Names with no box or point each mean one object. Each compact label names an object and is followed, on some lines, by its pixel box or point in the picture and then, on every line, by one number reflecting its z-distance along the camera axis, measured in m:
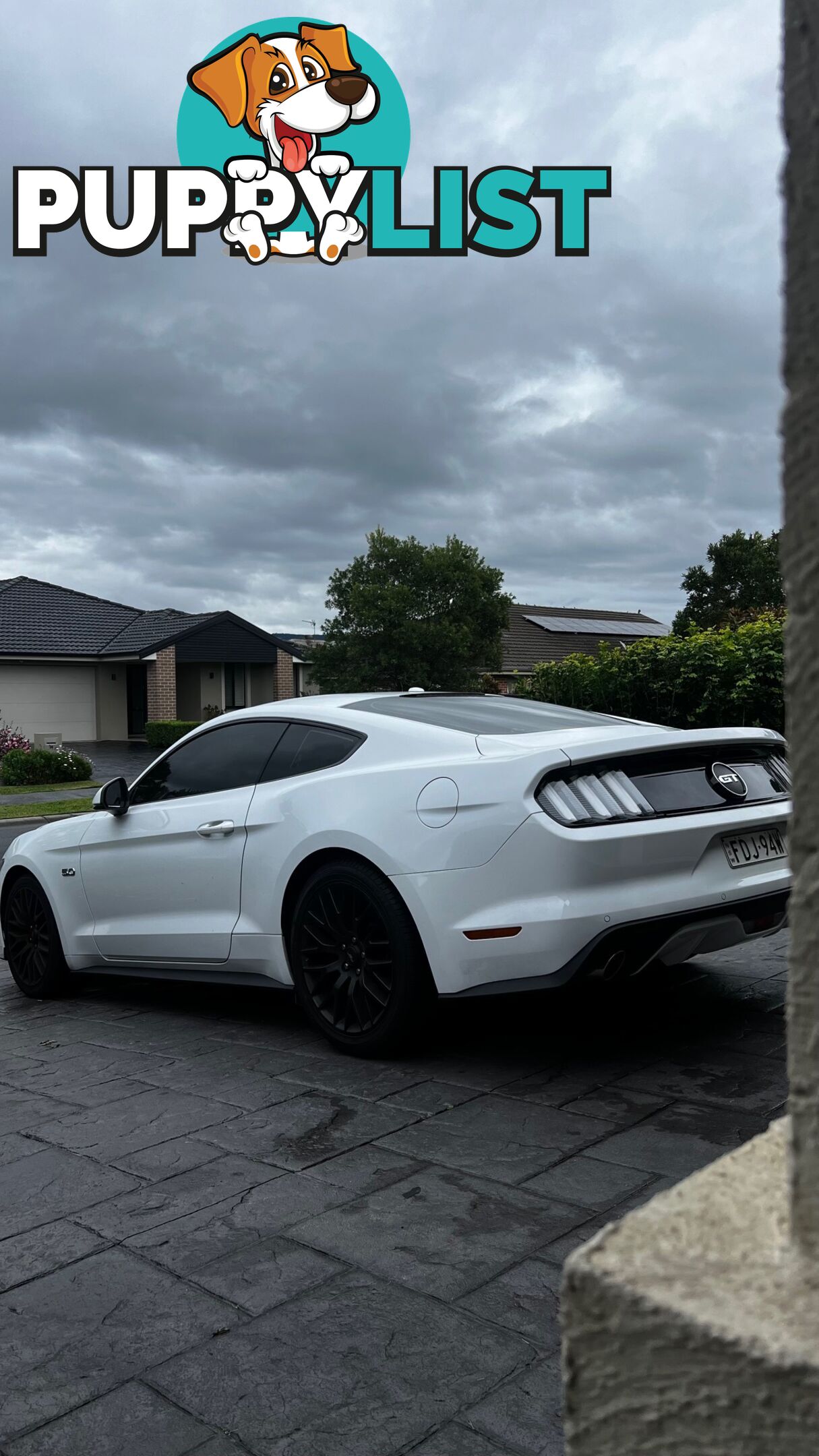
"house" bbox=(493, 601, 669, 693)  58.25
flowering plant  30.48
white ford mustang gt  4.16
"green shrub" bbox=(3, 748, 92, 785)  26.25
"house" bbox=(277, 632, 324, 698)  49.16
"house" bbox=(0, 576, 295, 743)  40.97
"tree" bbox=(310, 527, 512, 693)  50.59
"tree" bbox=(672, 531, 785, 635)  59.31
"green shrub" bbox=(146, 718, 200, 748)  37.91
